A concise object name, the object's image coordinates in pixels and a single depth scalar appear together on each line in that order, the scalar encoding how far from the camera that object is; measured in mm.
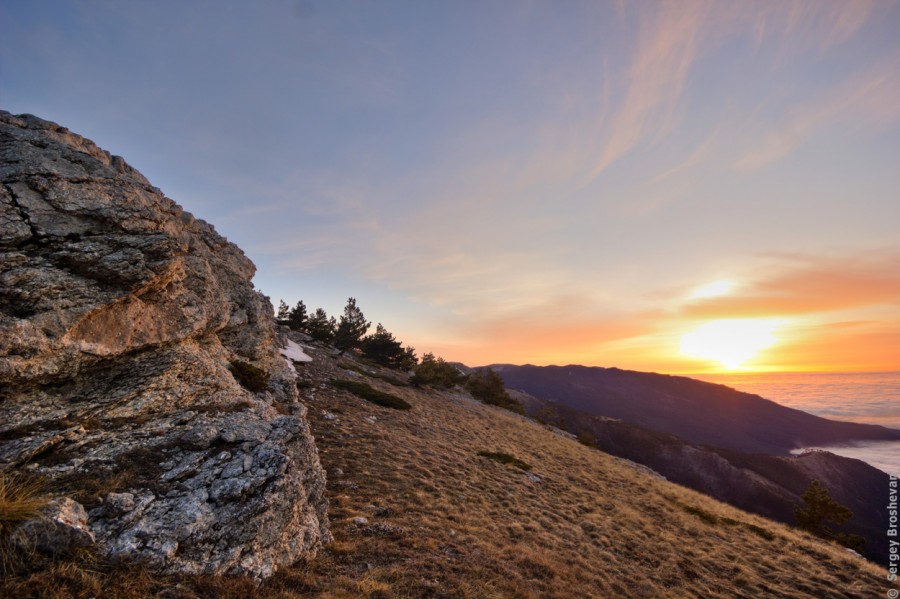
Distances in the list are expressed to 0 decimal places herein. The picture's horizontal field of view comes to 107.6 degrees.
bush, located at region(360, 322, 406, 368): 59219
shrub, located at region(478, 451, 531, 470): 22828
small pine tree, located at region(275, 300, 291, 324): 65375
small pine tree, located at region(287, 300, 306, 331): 63469
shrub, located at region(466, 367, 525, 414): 66938
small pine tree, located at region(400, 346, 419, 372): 60500
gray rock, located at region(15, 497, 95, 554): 5078
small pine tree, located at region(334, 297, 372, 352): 57562
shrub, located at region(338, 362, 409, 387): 42138
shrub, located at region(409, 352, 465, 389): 48538
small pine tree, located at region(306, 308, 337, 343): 60719
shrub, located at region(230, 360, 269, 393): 14391
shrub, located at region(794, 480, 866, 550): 30391
